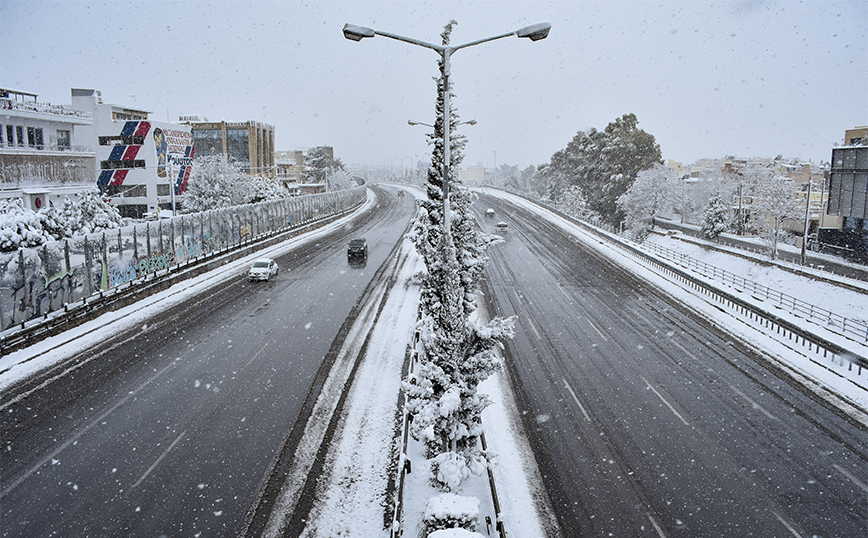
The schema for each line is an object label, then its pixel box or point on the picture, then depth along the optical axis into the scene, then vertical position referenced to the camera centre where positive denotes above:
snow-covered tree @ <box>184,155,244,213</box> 52.88 +1.00
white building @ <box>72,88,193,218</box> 67.00 +4.81
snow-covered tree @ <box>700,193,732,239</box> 61.75 -1.07
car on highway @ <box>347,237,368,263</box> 40.28 -3.89
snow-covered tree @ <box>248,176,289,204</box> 58.78 +1.12
